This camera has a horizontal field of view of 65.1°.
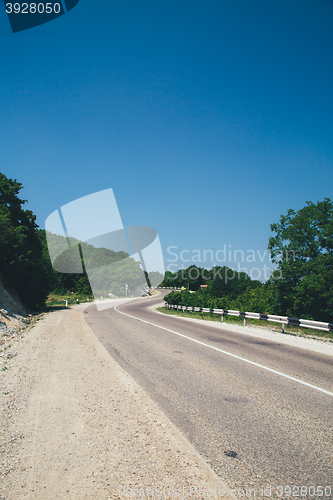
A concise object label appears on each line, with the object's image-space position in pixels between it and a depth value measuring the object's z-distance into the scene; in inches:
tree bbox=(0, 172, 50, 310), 820.0
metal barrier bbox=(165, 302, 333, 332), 451.5
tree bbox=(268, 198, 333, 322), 689.0
